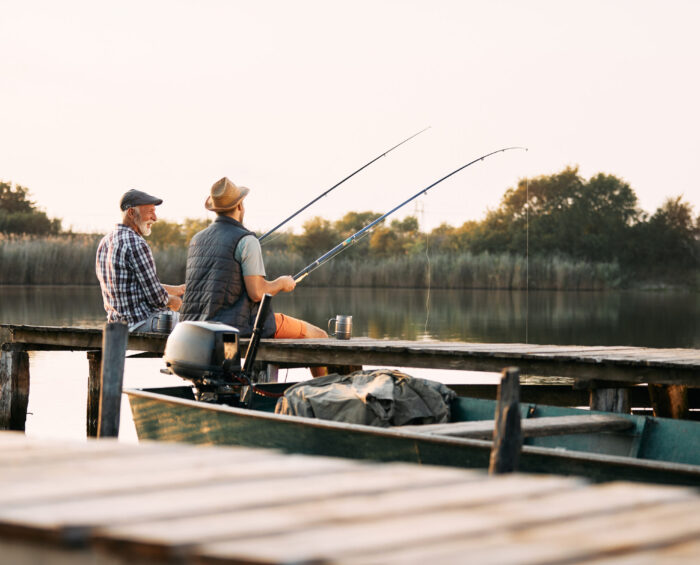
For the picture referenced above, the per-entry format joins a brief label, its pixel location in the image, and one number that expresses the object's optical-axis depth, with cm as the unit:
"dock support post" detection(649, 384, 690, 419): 718
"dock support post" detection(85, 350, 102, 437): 876
